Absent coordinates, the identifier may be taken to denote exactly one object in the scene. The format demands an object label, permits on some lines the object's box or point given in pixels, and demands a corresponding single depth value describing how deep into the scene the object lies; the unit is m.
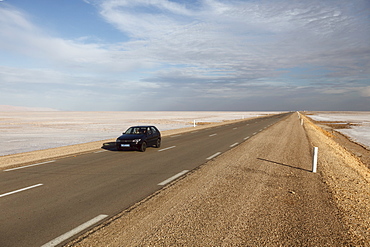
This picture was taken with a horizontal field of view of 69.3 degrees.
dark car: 12.90
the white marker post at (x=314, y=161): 8.49
